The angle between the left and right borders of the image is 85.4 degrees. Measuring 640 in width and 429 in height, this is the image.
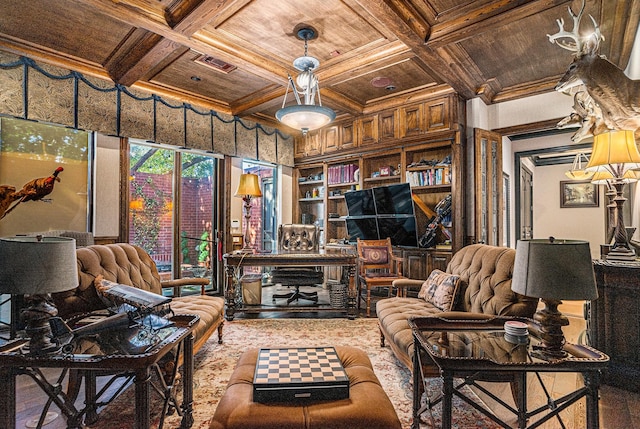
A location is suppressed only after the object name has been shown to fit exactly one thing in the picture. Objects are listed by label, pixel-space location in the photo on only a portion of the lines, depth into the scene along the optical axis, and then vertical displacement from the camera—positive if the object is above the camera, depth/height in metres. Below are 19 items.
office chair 4.70 -0.64
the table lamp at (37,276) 1.47 -0.22
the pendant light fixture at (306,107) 3.39 +1.13
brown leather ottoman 1.36 -0.77
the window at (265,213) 6.86 +0.20
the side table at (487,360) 1.43 -0.60
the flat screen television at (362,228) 5.57 -0.09
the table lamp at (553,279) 1.46 -0.25
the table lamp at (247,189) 4.46 +0.44
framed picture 7.31 +0.59
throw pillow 2.81 -0.58
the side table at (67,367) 1.44 -0.60
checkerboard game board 1.48 -0.70
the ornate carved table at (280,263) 4.19 -0.49
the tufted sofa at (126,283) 2.47 -0.49
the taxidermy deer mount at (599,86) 2.54 +1.01
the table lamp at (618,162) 2.54 +0.44
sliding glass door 5.05 +0.24
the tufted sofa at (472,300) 2.24 -0.56
